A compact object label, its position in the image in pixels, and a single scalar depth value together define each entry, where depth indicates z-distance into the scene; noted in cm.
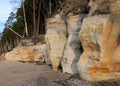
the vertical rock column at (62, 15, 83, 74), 521
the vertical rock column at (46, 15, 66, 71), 640
